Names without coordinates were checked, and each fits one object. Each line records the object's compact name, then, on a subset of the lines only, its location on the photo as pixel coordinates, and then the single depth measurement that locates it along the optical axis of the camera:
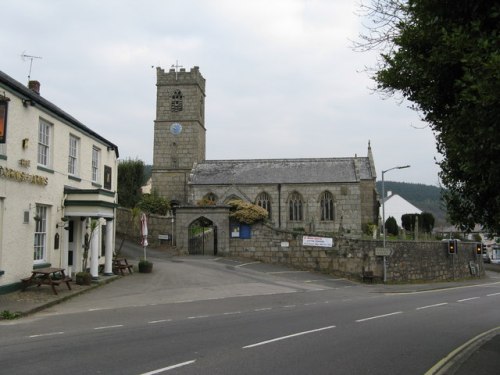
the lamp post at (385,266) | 30.56
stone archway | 33.00
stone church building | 52.75
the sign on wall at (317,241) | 31.06
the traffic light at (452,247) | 36.38
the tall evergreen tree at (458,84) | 5.98
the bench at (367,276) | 30.25
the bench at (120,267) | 23.14
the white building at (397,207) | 89.25
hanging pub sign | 13.91
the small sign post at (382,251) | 30.73
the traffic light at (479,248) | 39.94
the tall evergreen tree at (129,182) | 52.53
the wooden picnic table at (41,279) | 15.87
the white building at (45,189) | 15.42
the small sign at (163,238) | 37.91
